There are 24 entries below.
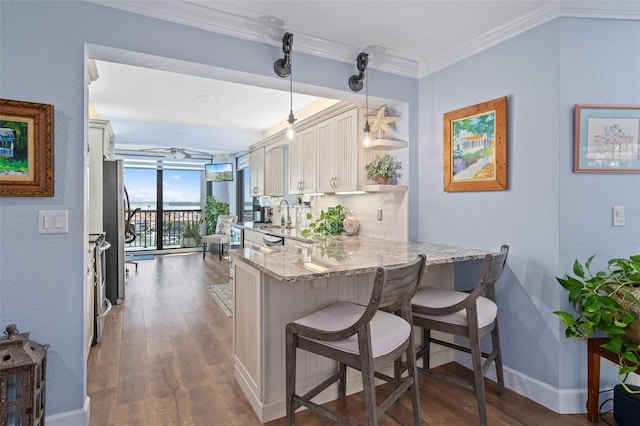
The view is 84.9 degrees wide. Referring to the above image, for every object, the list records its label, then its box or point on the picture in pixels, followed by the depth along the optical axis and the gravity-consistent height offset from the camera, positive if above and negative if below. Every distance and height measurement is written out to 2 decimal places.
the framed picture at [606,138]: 2.13 +0.45
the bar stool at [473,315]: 1.96 -0.62
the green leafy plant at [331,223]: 3.93 -0.14
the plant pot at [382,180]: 3.17 +0.28
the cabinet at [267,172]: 5.55 +0.67
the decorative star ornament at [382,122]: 3.09 +0.79
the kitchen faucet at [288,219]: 5.29 -0.13
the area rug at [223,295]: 4.11 -1.13
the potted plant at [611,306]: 1.81 -0.51
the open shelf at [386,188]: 3.07 +0.20
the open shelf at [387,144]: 2.94 +0.57
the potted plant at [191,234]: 8.92 -0.59
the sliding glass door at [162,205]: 8.57 +0.15
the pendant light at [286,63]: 2.35 +1.02
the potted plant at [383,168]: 3.15 +0.39
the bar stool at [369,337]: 1.55 -0.61
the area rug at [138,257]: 7.74 -1.05
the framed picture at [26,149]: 1.75 +0.32
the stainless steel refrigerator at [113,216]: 4.29 -0.06
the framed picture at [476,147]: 2.45 +0.48
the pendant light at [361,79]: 2.68 +1.04
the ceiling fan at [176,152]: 7.89 +1.36
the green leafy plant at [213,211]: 8.79 +0.00
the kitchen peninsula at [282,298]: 1.99 -0.54
